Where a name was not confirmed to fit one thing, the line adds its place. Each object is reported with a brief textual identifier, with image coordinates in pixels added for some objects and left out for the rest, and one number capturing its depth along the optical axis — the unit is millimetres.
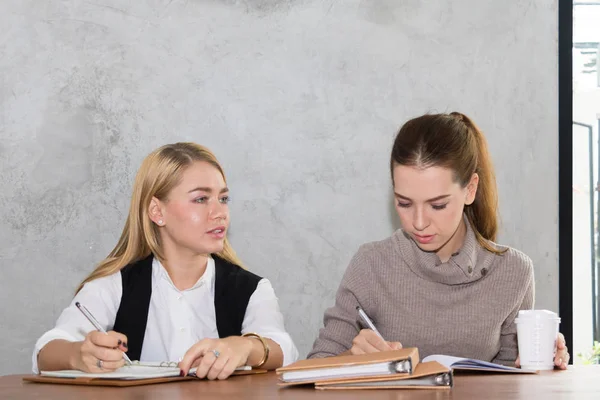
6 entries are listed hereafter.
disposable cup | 1777
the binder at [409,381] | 1401
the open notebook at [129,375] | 1533
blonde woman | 2137
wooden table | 1350
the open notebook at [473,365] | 1633
